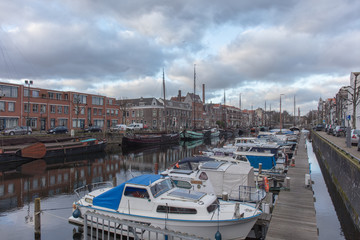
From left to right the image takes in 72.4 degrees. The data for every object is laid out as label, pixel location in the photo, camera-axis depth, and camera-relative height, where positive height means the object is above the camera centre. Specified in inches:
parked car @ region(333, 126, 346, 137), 1712.7 -59.3
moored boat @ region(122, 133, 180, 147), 1977.6 -153.7
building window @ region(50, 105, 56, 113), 2448.1 +130.6
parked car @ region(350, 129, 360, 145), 1061.5 -63.1
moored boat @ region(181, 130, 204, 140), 2854.3 -149.6
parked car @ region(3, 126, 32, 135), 1637.6 -60.4
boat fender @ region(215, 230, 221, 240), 360.5 -166.3
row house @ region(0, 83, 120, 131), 2084.2 +138.3
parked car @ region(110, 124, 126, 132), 2588.8 -63.0
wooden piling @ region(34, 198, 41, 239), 475.2 -201.1
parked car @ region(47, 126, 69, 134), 1876.2 -62.5
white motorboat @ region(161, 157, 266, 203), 543.2 -134.8
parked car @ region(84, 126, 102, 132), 2225.6 -63.0
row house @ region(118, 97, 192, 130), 3494.1 +144.3
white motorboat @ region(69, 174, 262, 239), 384.5 -146.8
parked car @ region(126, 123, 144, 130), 2840.6 -45.0
